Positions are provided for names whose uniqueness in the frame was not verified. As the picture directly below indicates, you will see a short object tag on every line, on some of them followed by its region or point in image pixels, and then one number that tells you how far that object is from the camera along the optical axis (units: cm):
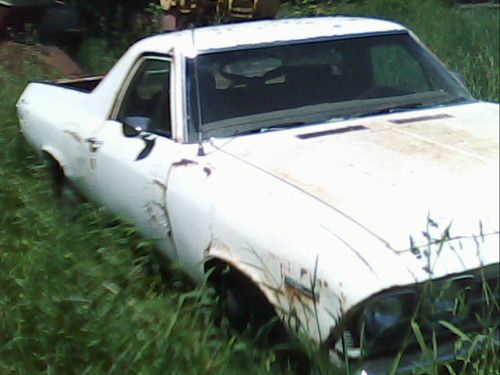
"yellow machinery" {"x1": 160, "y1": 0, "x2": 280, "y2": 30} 1000
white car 297
